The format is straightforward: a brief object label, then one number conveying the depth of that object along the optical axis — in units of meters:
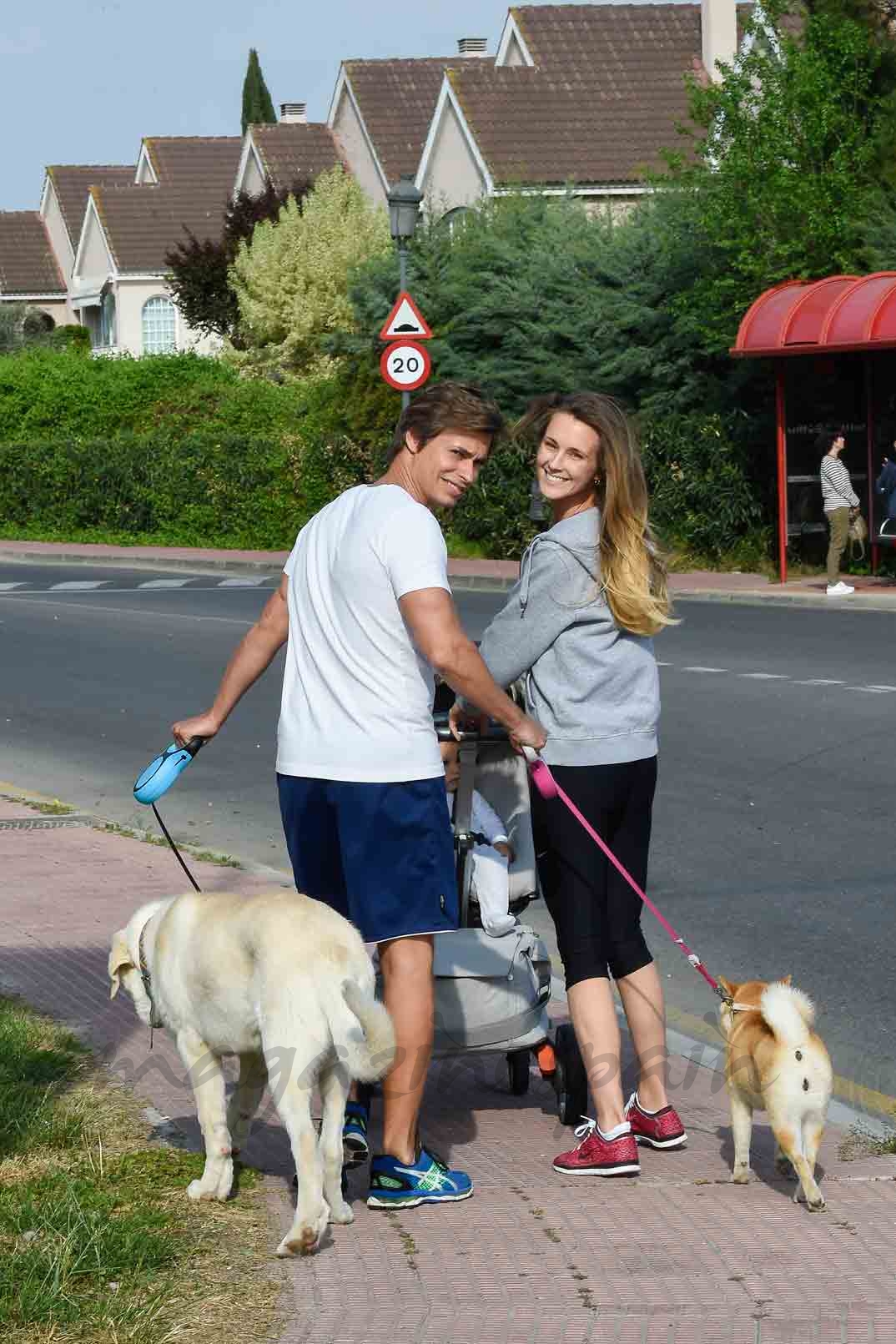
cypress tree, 90.06
